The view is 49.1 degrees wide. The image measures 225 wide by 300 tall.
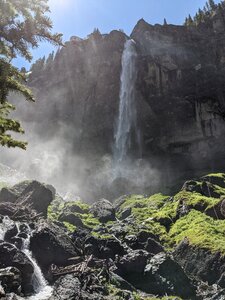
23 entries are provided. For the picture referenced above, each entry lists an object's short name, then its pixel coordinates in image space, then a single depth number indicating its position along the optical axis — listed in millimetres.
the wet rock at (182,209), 30352
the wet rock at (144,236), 25311
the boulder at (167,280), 19568
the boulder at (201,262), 20372
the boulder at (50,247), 20823
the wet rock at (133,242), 24470
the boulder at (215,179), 37679
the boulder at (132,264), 21078
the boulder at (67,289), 15744
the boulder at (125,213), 34254
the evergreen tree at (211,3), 85942
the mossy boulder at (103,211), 32861
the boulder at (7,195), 31273
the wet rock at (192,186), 34450
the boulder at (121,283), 19225
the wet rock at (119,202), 38638
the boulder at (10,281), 16131
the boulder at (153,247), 23764
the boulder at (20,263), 18313
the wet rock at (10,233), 22613
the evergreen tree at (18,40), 7980
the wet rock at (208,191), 33861
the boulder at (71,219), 30195
